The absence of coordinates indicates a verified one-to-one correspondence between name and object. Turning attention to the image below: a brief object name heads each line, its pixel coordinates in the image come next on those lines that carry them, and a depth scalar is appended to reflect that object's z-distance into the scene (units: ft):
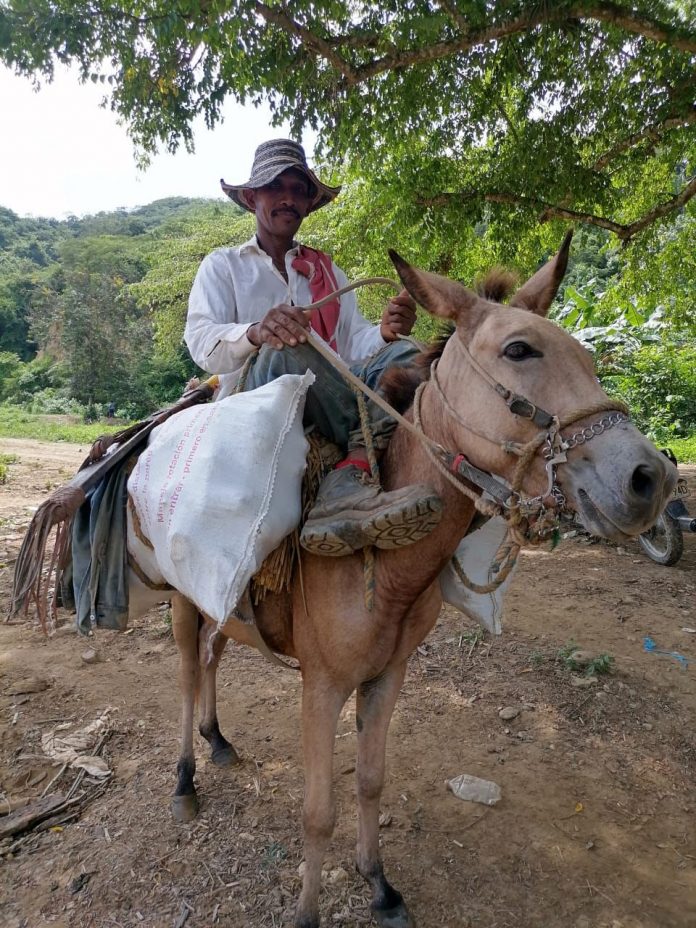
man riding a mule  5.93
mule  4.61
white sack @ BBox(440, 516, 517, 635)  7.73
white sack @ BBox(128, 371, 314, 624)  6.09
